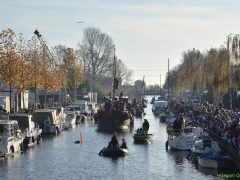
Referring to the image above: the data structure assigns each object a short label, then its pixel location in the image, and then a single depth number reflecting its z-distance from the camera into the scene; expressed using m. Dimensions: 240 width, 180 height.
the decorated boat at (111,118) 75.44
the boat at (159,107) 116.06
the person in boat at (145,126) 60.00
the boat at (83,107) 102.46
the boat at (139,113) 108.39
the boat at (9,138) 44.31
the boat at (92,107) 108.01
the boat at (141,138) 56.34
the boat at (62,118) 74.89
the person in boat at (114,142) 45.81
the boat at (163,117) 91.95
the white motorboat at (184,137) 47.97
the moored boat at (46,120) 66.06
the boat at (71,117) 85.12
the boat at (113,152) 45.34
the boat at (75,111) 91.16
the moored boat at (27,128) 52.93
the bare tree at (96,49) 141.00
